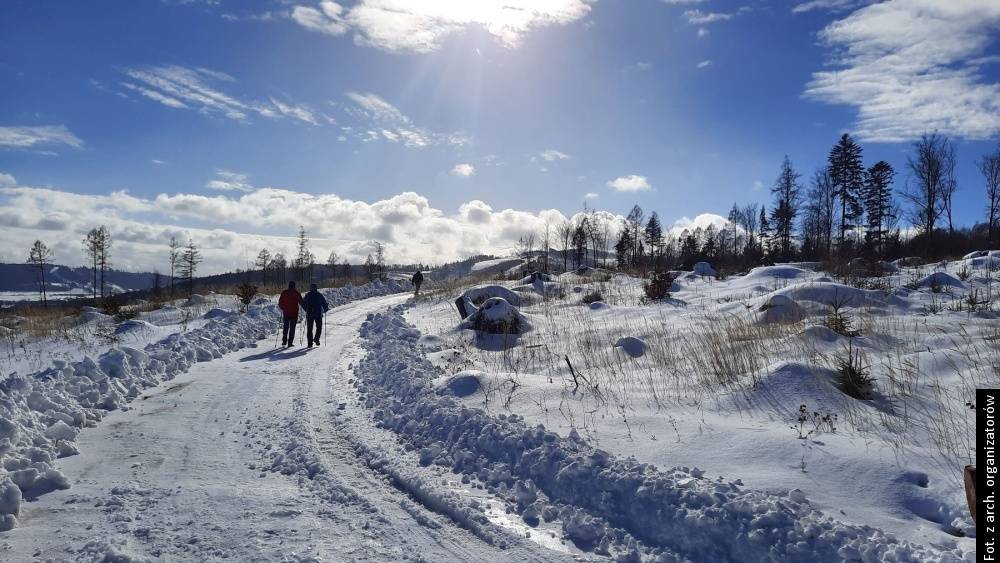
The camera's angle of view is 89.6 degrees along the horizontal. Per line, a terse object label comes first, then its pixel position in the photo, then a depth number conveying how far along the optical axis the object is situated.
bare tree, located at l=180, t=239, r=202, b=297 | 87.94
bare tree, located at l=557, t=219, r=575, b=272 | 95.82
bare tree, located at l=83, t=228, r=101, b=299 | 71.94
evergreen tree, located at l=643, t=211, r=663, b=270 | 97.44
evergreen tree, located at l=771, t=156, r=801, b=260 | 55.07
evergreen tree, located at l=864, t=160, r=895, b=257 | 54.16
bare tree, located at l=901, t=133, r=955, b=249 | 45.91
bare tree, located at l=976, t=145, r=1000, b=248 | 42.50
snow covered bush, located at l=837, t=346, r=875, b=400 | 6.27
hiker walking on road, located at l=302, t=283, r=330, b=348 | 13.86
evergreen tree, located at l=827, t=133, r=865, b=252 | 52.03
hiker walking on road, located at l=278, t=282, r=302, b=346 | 14.02
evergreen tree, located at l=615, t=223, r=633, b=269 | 88.50
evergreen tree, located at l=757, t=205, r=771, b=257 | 73.43
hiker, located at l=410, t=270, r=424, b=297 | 33.22
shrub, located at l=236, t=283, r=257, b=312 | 23.68
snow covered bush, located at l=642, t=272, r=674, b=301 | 17.20
